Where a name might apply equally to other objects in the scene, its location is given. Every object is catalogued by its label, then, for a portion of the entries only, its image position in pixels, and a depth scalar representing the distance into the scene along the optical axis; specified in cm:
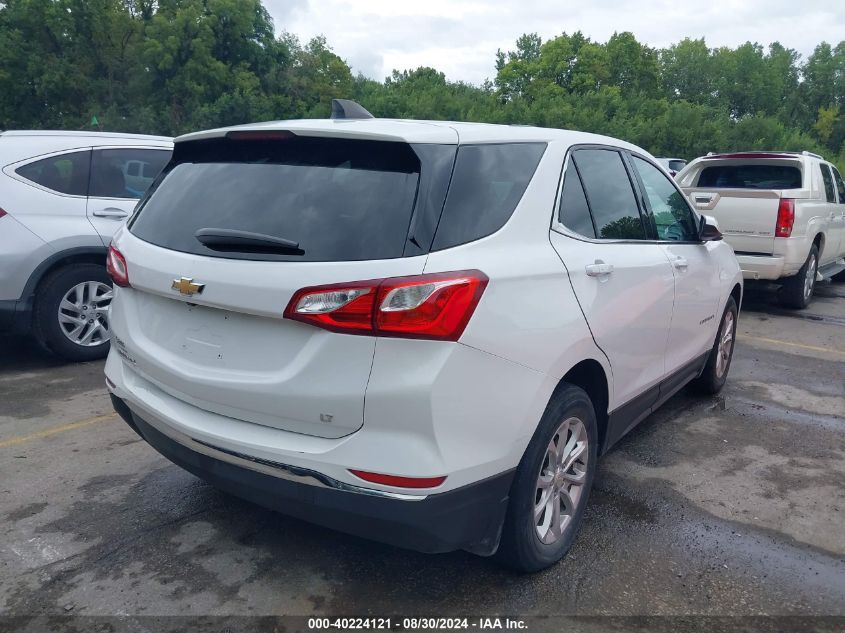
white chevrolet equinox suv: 235
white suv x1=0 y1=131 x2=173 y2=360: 551
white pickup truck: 848
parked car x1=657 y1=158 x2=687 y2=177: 2370
